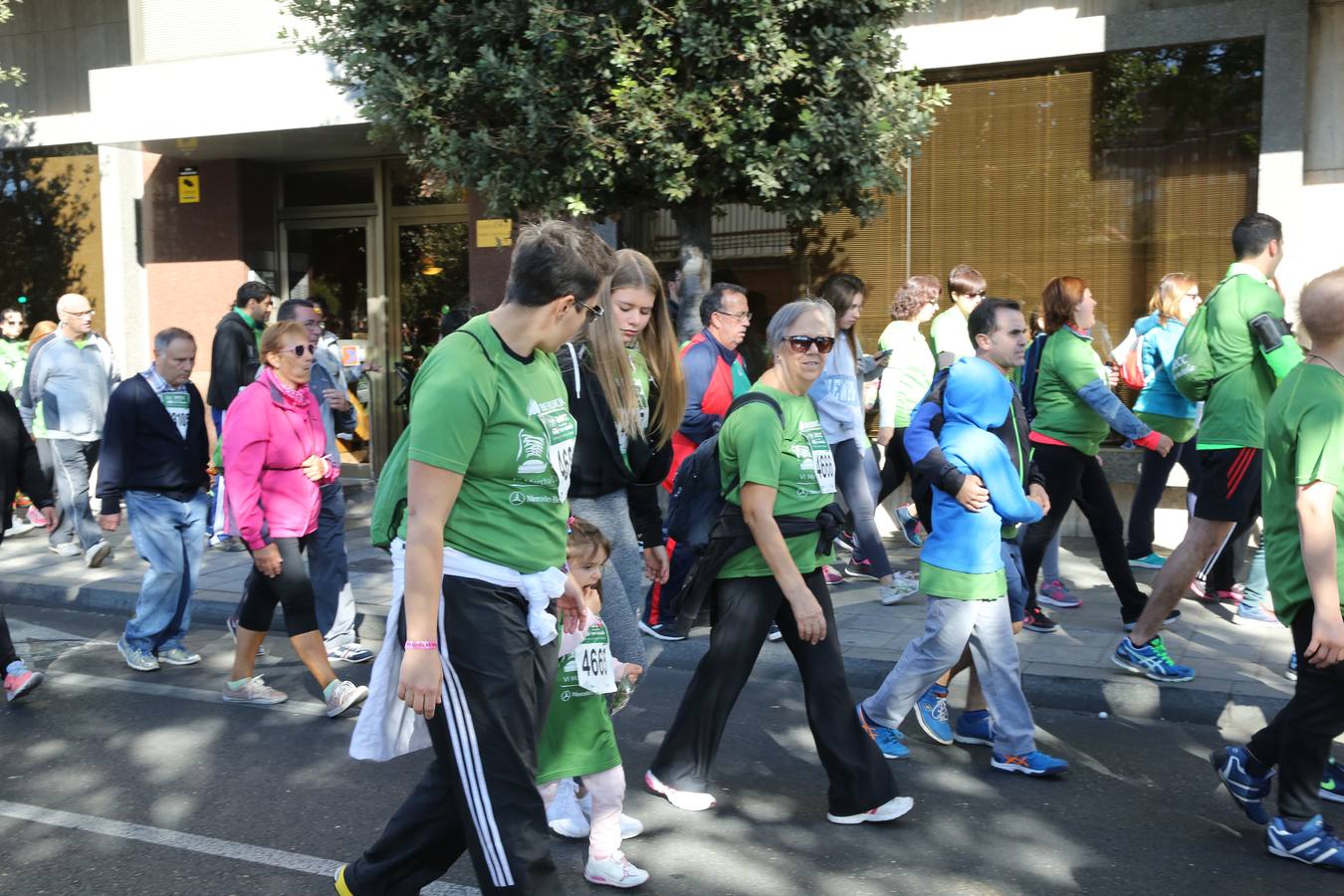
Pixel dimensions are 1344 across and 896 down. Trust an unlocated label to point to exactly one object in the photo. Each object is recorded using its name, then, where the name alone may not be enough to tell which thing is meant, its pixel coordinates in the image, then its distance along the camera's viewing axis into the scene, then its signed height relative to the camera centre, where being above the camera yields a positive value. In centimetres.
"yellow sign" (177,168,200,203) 1336 +123
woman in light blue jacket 779 -65
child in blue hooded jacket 477 -101
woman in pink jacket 584 -85
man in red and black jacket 632 -34
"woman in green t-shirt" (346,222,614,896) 289 -61
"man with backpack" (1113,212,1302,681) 591 -50
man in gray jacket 1022 -74
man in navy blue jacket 661 -95
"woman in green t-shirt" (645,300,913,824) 430 -102
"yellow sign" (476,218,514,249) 1144 +63
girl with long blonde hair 441 -42
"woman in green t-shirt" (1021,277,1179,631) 671 -71
